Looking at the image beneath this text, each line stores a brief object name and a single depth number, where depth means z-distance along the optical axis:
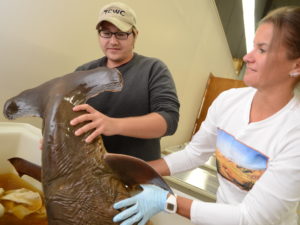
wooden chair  4.69
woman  0.82
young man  1.24
